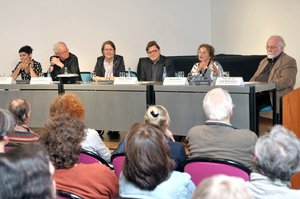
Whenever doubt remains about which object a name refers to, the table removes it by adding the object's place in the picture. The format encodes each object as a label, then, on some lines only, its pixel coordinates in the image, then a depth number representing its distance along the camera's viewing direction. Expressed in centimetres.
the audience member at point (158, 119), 271
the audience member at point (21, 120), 294
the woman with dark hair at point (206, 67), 495
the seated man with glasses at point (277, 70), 488
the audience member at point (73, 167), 195
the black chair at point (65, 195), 182
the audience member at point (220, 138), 247
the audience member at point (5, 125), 235
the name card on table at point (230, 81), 421
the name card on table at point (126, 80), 488
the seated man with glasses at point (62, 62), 580
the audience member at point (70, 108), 300
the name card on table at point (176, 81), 456
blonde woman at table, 579
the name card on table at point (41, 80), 514
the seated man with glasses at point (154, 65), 557
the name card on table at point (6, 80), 532
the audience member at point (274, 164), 167
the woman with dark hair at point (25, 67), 604
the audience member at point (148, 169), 182
